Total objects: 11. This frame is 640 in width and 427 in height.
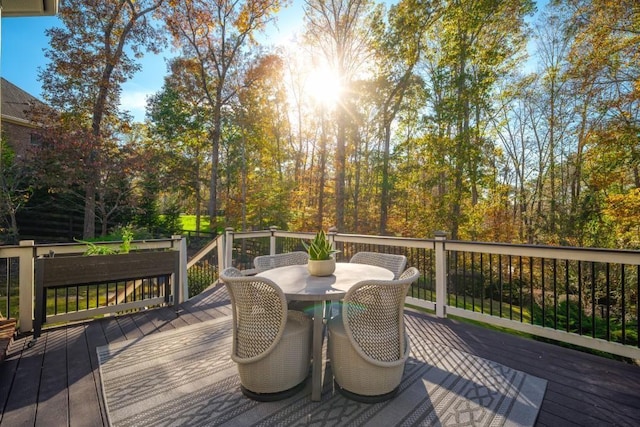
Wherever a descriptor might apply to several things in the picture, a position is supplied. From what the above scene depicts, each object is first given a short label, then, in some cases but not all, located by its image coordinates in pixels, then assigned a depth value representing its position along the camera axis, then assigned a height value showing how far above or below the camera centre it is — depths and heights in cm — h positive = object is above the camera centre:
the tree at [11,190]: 854 +76
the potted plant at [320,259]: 249 -37
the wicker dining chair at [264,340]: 191 -83
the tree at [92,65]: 864 +456
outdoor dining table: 196 -51
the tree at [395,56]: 991 +566
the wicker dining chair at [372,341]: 188 -81
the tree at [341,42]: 938 +574
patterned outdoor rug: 183 -125
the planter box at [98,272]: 307 -65
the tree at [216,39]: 1087 +685
